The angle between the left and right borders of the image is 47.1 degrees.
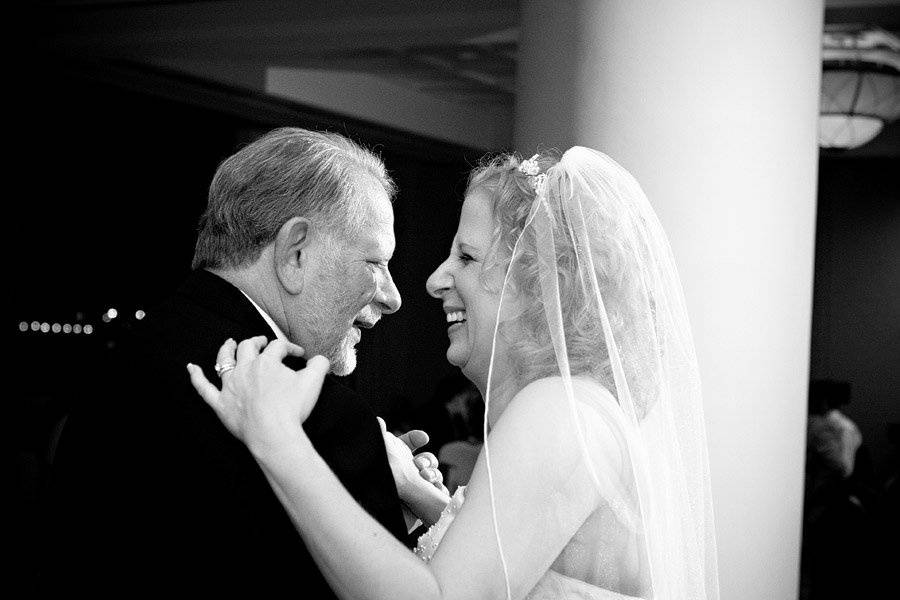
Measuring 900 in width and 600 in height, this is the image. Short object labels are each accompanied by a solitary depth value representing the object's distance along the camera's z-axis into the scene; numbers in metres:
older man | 1.64
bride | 1.57
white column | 3.15
